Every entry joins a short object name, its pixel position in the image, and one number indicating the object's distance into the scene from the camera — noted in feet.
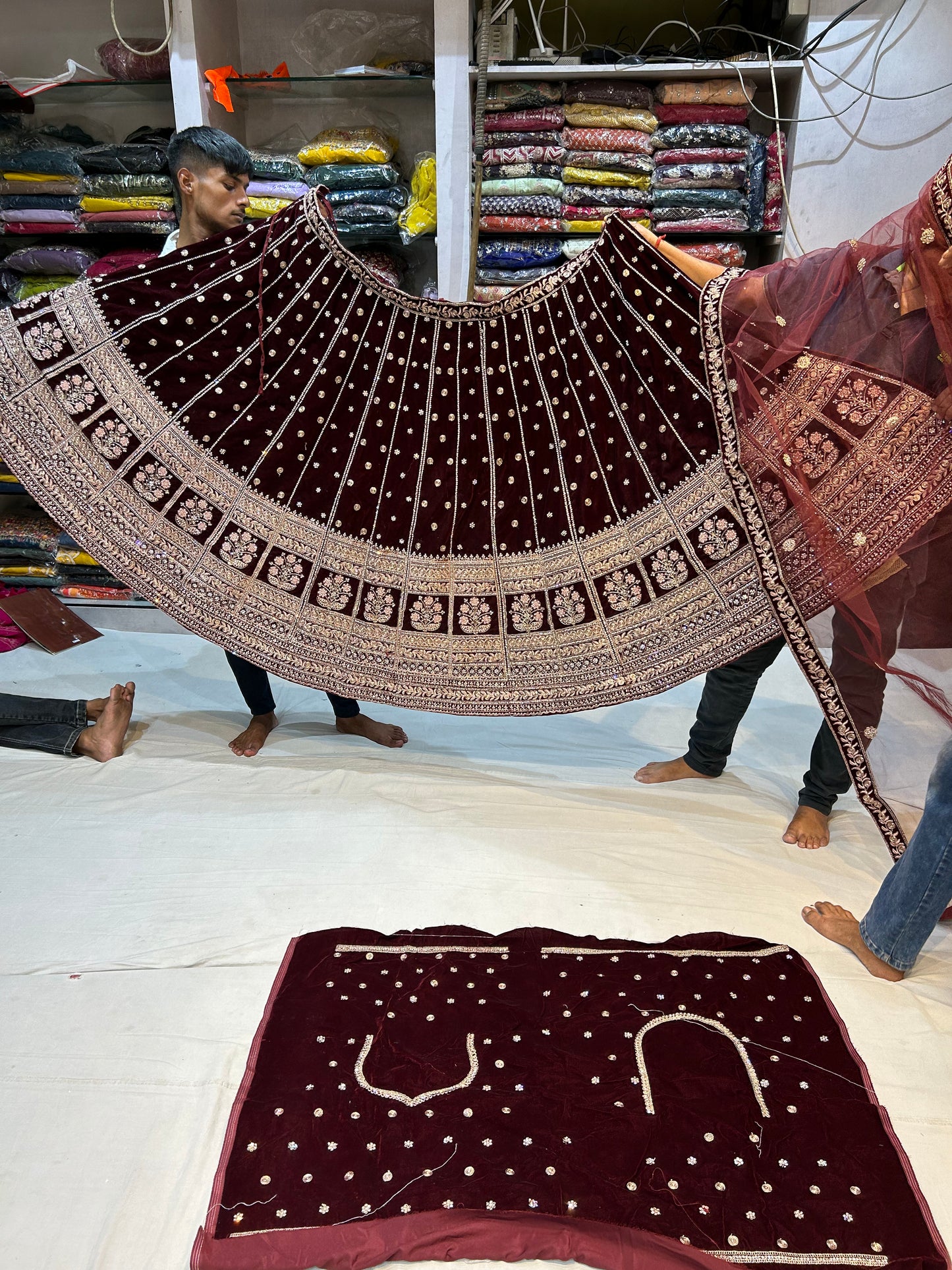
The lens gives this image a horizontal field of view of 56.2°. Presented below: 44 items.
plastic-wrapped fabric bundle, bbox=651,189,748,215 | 9.35
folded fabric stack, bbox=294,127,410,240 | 9.43
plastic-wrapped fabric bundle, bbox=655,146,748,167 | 9.25
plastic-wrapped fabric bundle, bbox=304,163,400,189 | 9.43
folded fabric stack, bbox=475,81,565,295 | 9.33
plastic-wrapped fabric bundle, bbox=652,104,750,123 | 9.21
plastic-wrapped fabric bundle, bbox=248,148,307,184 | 9.55
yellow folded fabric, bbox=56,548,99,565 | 10.90
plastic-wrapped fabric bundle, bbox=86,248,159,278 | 9.86
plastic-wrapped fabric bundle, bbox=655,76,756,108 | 9.11
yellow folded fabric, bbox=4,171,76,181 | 9.78
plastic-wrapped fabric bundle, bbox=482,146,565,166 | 9.40
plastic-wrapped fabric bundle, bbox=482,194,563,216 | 9.53
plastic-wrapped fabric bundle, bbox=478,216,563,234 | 9.62
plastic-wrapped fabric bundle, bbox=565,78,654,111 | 9.28
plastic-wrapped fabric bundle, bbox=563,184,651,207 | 9.53
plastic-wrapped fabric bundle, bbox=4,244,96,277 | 10.09
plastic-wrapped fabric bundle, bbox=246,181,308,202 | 9.62
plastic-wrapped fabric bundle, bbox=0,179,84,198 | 9.77
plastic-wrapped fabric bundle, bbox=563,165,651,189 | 9.48
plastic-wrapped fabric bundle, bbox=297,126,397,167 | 9.41
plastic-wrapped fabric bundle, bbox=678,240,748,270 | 9.55
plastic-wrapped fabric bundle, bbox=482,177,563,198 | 9.46
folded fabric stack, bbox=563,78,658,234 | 9.29
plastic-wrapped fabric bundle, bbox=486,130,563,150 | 9.39
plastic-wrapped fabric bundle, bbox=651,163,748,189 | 9.29
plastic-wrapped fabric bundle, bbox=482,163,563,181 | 9.49
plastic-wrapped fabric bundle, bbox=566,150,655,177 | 9.41
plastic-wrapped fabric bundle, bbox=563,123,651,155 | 9.32
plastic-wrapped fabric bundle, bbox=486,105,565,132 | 9.31
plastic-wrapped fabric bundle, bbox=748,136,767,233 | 9.35
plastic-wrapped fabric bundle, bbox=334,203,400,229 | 9.57
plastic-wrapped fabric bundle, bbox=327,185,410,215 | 9.54
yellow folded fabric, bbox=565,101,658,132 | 9.25
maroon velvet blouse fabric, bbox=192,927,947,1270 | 3.83
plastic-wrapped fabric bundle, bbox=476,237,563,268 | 9.75
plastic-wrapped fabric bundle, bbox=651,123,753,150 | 9.15
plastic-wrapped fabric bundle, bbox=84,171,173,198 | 9.64
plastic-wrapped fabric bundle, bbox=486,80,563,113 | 9.28
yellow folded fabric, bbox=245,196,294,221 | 9.62
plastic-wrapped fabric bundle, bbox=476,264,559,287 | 9.87
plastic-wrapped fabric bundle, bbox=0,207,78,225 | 9.91
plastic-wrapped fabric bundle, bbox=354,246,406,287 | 10.08
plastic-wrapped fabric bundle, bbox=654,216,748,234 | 9.44
